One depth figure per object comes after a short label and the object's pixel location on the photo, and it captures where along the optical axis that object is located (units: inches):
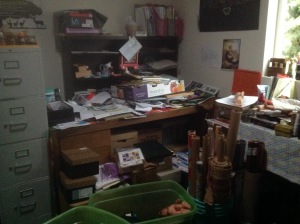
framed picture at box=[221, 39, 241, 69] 96.3
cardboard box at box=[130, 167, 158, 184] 79.0
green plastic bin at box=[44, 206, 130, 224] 50.0
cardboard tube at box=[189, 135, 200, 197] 66.6
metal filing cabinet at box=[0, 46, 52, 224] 67.2
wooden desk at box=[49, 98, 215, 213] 75.9
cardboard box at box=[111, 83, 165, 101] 93.4
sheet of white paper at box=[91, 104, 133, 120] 81.2
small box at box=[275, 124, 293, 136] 61.2
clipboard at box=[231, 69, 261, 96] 90.2
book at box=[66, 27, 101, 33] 89.3
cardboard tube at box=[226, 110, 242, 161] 66.6
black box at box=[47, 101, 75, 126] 75.5
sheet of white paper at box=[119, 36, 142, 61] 101.5
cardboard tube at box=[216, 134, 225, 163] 61.3
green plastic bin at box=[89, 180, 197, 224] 61.7
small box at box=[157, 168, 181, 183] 83.7
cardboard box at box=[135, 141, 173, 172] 84.3
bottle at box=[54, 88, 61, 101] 89.5
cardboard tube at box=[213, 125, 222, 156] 67.7
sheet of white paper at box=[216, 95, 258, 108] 76.3
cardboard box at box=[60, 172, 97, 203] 69.2
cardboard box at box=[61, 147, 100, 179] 69.3
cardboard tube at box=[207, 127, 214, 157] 67.1
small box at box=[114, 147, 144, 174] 78.6
